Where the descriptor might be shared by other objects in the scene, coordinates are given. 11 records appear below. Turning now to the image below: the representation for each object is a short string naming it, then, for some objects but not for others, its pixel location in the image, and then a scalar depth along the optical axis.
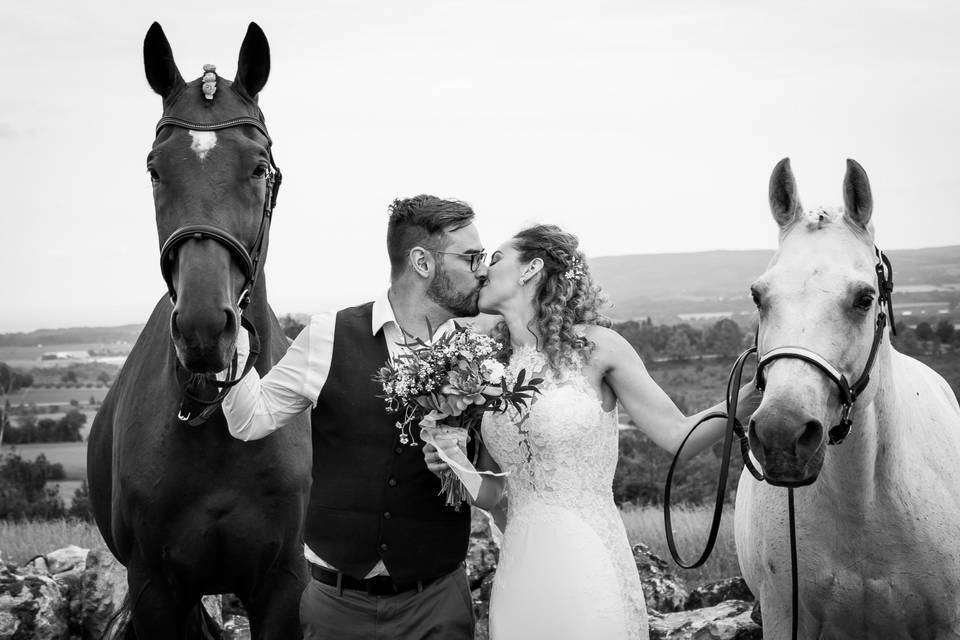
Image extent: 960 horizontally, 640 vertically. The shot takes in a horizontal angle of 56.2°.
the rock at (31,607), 5.41
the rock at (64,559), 6.86
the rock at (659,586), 6.30
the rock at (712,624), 5.33
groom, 3.35
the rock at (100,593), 5.84
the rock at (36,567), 6.01
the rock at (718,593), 6.30
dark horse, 3.40
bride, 3.41
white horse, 2.95
